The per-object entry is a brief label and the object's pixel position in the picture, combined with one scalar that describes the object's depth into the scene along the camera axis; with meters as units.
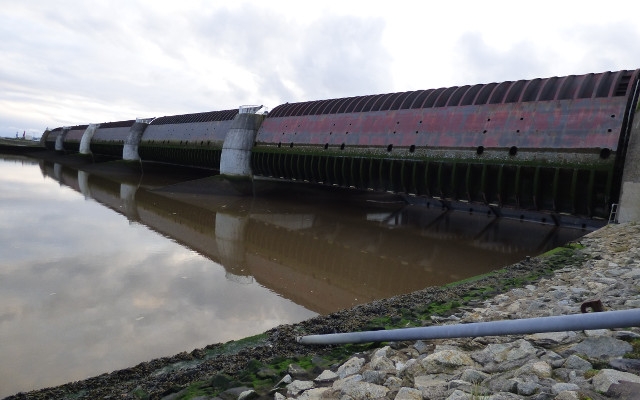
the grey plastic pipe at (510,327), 2.44
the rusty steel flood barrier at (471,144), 15.84
